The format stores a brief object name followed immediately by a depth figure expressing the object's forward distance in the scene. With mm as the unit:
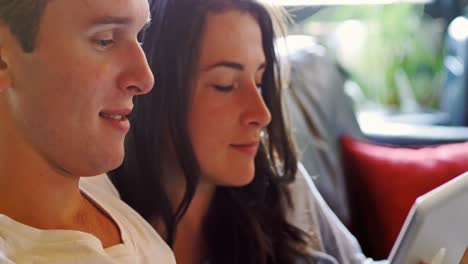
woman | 1017
